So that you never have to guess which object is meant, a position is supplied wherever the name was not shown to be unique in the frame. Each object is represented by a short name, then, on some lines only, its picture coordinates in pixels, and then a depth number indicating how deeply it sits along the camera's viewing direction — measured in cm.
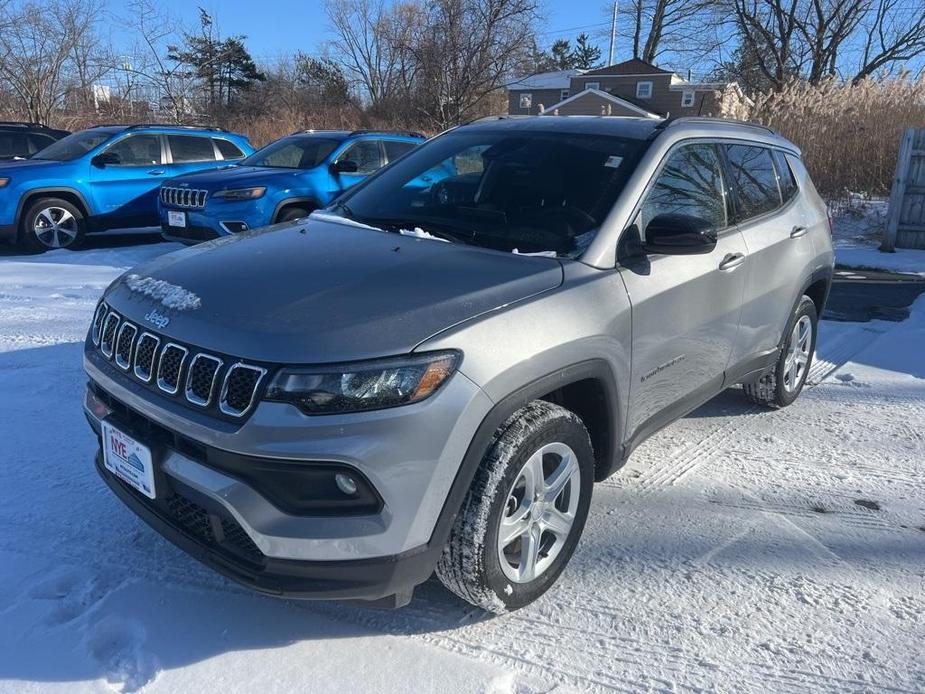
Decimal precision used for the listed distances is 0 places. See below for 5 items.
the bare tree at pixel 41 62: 1825
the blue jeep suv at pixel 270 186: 810
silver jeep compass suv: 210
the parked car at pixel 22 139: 1160
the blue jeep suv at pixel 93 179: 886
